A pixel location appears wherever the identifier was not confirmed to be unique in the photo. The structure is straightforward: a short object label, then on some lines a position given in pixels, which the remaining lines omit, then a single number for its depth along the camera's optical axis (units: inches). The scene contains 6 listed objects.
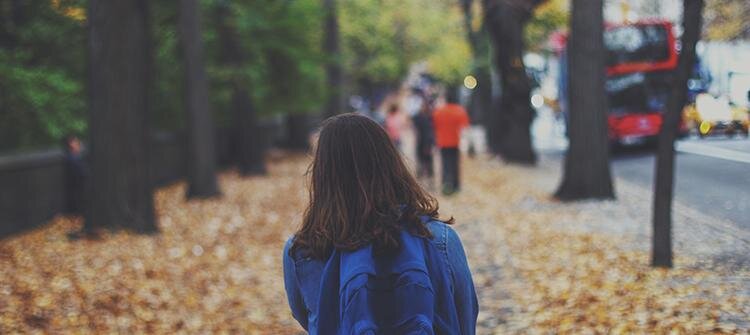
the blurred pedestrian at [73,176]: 659.4
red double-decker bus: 1044.5
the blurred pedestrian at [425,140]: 805.2
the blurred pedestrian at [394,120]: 892.8
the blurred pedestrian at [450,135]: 683.4
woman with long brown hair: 104.3
